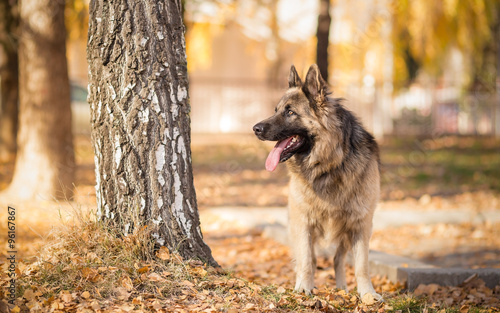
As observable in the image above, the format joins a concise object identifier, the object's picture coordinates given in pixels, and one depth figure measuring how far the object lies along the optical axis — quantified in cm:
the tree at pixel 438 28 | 1488
